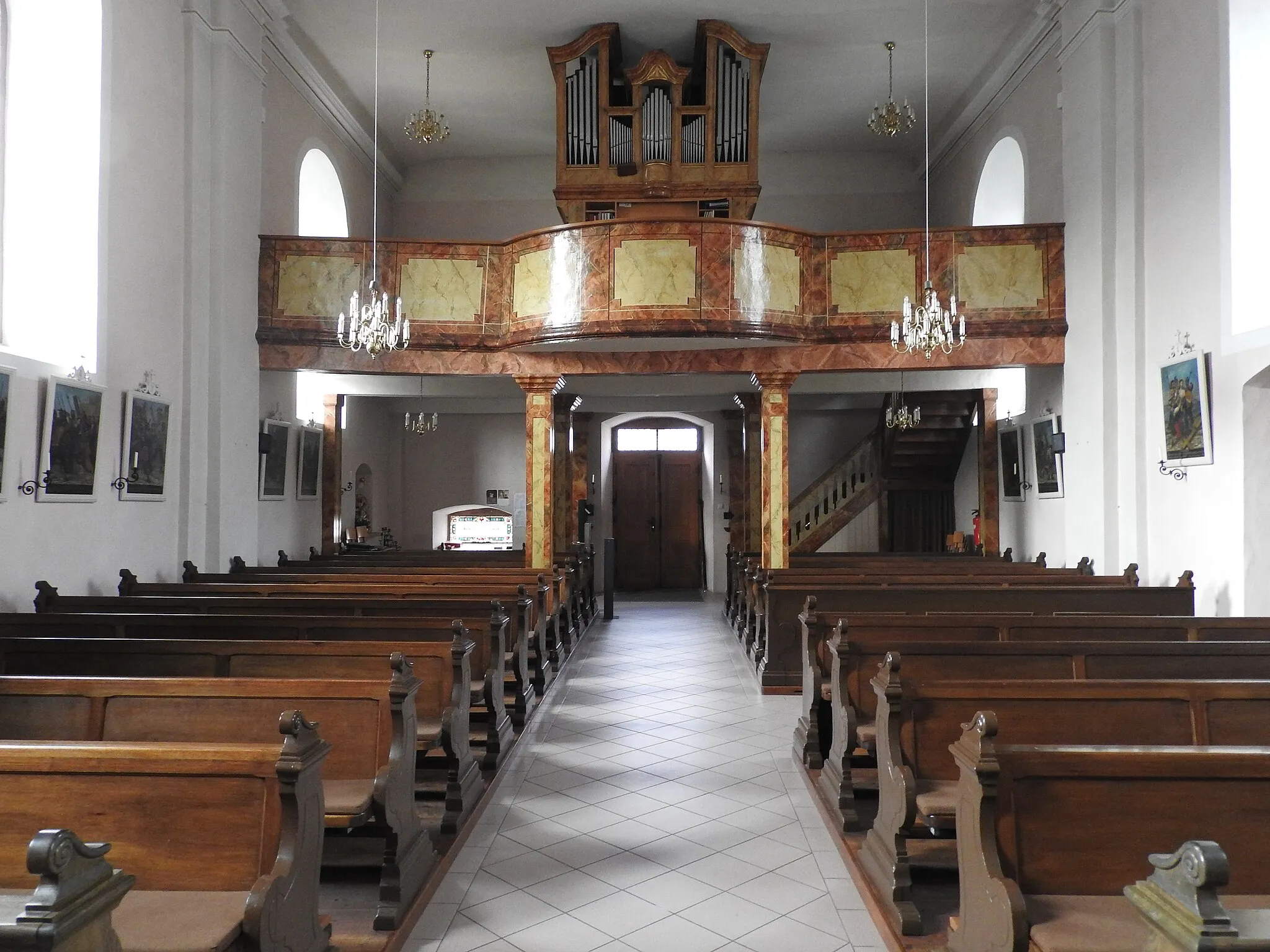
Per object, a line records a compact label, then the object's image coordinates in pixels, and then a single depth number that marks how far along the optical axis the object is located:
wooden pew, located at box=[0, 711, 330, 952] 2.74
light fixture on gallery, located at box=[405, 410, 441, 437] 15.09
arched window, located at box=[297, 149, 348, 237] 12.55
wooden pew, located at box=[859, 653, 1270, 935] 3.85
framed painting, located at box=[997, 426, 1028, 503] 11.70
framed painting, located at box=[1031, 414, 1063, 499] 10.38
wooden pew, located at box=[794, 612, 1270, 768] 5.67
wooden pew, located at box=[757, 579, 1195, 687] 7.27
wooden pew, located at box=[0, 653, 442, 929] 3.90
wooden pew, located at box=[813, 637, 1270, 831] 4.85
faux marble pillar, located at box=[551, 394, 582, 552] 14.70
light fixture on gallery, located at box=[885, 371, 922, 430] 13.80
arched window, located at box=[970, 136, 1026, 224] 12.11
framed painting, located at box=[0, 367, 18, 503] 6.19
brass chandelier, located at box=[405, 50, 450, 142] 11.53
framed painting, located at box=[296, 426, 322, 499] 11.90
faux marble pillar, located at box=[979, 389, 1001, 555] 12.61
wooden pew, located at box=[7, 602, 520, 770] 5.62
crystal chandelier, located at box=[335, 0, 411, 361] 7.68
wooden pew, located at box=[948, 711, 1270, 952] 2.67
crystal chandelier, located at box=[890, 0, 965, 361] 8.13
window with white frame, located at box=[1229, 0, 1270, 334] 7.26
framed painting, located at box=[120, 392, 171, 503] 7.78
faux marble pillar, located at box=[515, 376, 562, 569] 11.14
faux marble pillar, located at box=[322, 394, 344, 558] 12.78
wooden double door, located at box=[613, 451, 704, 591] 17.92
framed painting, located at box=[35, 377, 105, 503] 6.77
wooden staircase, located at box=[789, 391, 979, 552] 16.03
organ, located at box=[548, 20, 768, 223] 11.27
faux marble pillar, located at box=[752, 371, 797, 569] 10.92
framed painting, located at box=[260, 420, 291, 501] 10.57
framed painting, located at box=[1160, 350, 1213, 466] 7.70
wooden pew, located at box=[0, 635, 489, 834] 4.87
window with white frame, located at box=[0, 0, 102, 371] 7.07
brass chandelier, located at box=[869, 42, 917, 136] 11.43
